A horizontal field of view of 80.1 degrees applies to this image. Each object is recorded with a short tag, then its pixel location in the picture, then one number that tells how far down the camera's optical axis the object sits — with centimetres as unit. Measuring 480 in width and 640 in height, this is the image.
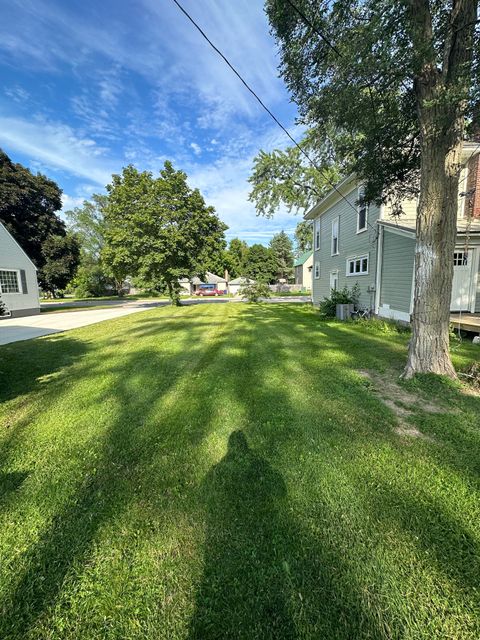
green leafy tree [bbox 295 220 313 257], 2989
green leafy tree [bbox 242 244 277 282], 5151
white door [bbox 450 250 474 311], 895
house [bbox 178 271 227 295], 4351
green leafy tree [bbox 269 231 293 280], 5625
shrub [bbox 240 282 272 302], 2331
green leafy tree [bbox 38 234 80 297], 1942
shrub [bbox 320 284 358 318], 1211
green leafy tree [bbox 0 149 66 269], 1761
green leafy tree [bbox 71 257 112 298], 3700
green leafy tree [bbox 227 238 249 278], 5432
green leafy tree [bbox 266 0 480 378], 378
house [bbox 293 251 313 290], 4422
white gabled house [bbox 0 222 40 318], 1416
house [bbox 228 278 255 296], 4829
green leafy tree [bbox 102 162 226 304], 1772
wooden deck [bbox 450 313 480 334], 725
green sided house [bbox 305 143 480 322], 896
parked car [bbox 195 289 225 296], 4174
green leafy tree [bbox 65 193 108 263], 3922
